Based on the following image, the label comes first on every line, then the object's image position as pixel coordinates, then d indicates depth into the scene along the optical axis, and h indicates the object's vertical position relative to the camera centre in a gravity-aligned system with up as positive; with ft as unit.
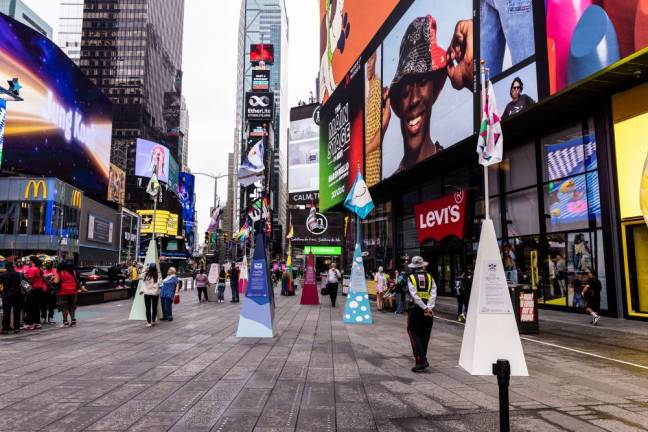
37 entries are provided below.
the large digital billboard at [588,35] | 41.50 +22.26
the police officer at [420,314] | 24.86 -2.44
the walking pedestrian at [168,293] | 48.19 -2.56
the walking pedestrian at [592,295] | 44.70 -2.56
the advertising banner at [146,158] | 279.49 +66.54
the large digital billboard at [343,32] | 113.38 +67.64
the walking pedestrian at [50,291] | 43.48 -2.19
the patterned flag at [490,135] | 28.66 +8.30
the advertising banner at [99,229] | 211.00 +18.50
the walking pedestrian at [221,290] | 78.24 -3.59
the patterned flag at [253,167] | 54.03 +11.98
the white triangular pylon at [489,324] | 20.95 -2.51
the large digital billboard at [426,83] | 68.64 +31.44
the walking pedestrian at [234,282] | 78.45 -2.31
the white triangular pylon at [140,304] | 48.42 -3.79
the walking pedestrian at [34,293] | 40.60 -2.16
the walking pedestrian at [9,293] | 37.09 -1.94
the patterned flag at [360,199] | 54.95 +8.14
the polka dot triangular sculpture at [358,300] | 48.08 -3.27
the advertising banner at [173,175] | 349.61 +72.49
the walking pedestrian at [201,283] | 78.74 -2.42
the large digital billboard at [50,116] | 160.45 +61.07
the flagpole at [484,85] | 29.68 +11.87
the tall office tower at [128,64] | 369.50 +171.10
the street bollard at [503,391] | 11.38 -2.99
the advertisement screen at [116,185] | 260.62 +48.32
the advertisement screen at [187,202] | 413.80 +61.72
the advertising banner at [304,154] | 264.52 +65.21
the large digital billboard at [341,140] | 121.80 +37.47
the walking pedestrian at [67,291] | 42.60 -2.07
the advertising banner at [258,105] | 335.26 +118.59
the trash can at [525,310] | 40.16 -3.56
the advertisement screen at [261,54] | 345.10 +158.79
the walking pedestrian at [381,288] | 65.31 -2.70
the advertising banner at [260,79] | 336.96 +137.52
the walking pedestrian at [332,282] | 69.62 -1.99
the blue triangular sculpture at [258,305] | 37.04 -2.93
